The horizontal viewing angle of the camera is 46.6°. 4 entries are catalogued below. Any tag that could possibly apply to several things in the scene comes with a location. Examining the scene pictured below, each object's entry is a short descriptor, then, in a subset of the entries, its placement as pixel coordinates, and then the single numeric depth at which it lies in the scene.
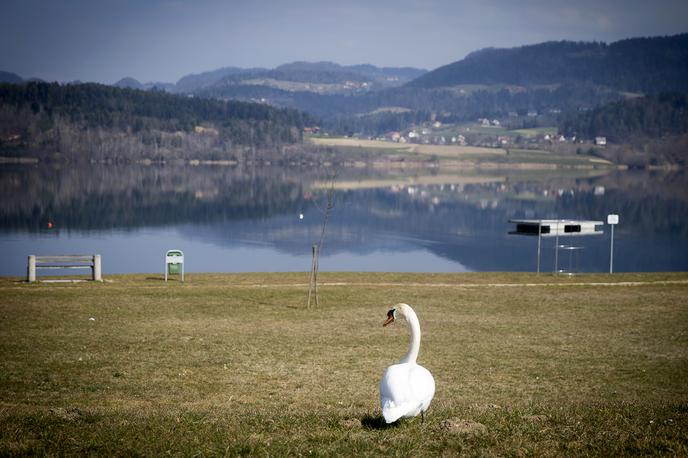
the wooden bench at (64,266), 29.28
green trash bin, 31.78
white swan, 9.27
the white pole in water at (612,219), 38.04
